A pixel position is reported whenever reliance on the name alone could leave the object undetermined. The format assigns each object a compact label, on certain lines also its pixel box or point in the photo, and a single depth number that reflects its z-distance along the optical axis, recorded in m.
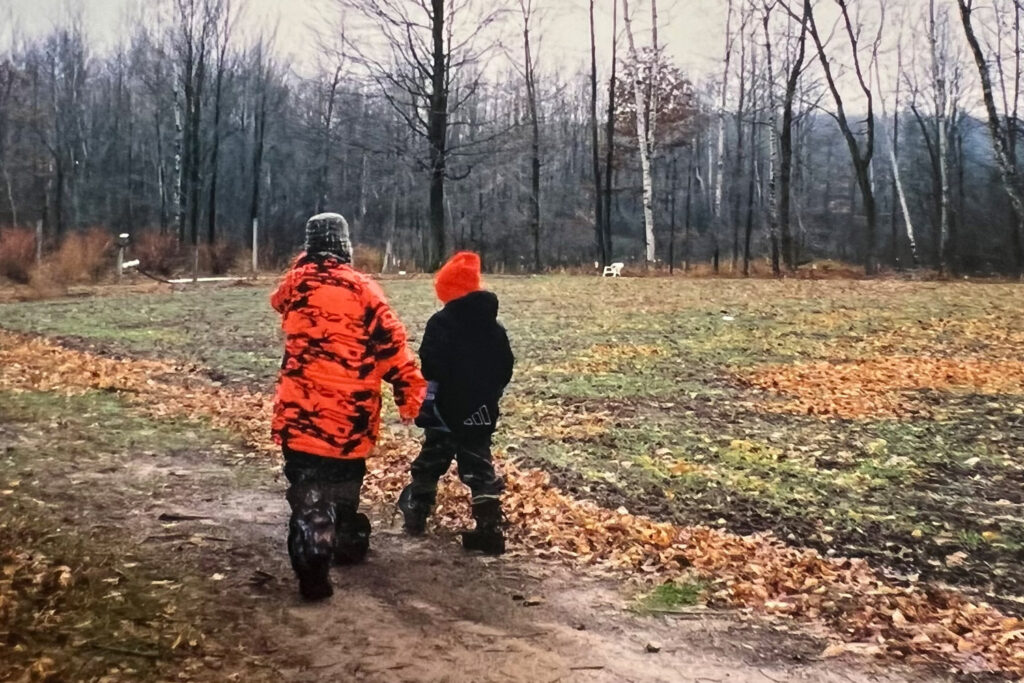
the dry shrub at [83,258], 27.27
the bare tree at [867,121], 31.15
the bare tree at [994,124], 26.75
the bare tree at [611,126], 38.12
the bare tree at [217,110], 44.06
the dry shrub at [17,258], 25.28
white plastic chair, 30.73
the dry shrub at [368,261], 32.56
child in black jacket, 5.34
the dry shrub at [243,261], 35.09
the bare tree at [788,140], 31.72
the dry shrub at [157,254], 32.75
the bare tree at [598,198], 37.47
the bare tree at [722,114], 45.28
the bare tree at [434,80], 30.67
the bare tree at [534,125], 38.88
